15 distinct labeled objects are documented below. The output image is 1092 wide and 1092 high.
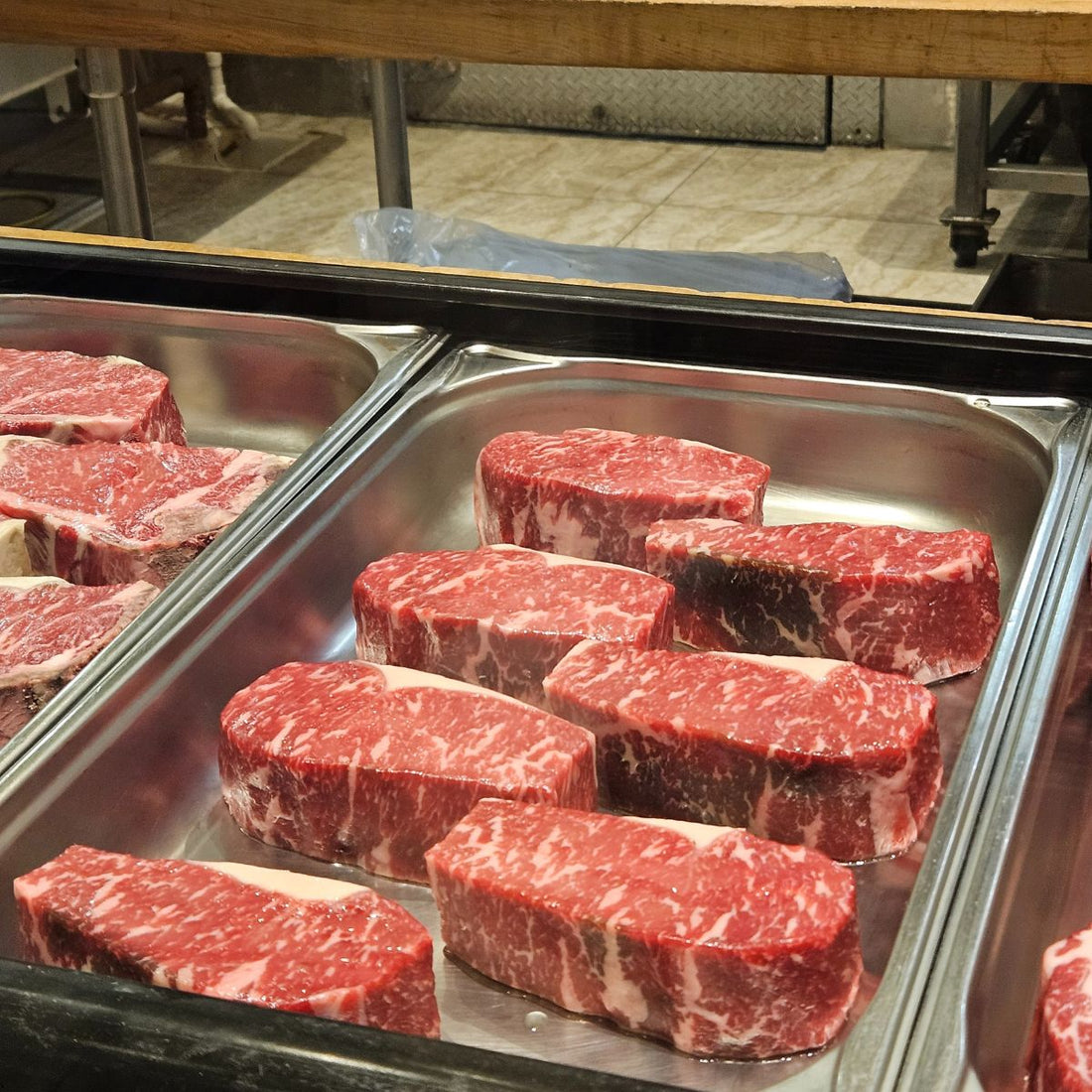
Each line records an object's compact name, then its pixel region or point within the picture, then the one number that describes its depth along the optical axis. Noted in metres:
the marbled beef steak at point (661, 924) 1.08
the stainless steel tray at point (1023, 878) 0.97
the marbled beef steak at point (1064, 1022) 0.92
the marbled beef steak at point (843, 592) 1.48
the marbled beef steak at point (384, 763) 1.29
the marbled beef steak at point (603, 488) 1.65
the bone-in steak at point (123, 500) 1.69
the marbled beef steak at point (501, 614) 1.48
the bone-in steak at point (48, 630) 1.40
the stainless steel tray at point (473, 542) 1.13
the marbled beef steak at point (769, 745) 1.27
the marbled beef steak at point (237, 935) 1.05
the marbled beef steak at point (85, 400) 1.90
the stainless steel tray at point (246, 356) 1.88
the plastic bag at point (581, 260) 2.89
